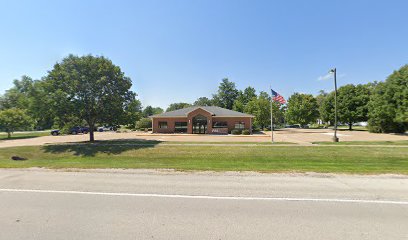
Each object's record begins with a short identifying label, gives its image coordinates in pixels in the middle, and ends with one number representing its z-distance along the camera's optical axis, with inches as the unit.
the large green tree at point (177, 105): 3727.9
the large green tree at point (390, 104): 1164.9
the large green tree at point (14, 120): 1555.1
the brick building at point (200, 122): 1616.6
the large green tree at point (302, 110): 2495.1
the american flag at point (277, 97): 978.2
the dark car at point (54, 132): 1685.5
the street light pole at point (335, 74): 977.1
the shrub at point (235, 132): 1545.3
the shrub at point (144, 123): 2110.0
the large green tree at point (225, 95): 3494.1
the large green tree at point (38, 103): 898.7
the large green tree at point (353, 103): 1838.1
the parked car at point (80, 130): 1743.4
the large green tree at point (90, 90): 909.2
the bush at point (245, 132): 1534.4
